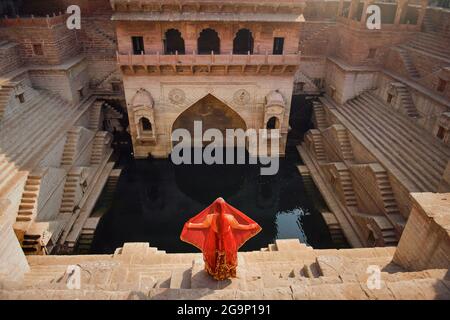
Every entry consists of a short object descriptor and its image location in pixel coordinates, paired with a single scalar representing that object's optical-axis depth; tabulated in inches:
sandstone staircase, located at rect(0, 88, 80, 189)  477.7
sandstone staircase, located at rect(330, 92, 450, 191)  454.0
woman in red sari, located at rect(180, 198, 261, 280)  232.2
